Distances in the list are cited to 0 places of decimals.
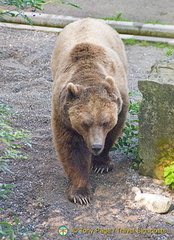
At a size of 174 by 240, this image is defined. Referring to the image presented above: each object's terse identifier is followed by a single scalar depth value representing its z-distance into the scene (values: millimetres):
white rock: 9500
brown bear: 9477
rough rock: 10133
